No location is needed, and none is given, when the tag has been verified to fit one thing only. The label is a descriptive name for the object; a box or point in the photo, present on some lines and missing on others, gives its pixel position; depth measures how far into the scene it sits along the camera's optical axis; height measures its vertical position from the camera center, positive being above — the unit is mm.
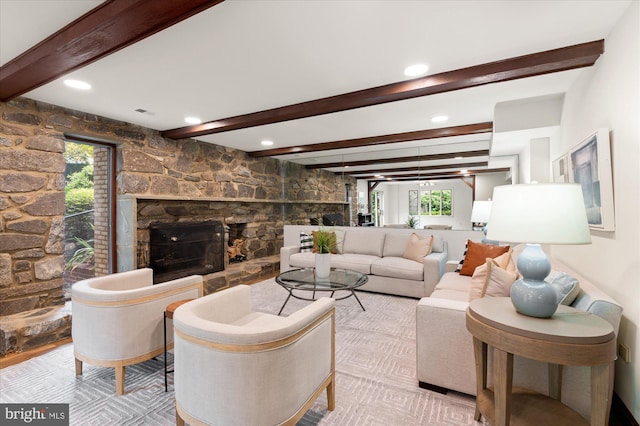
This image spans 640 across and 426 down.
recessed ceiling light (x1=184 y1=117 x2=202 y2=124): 3787 +1224
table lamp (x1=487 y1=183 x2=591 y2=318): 1468 -65
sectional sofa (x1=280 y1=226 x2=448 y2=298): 3986 -644
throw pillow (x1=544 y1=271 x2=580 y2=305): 1833 -455
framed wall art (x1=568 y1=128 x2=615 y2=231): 1948 +249
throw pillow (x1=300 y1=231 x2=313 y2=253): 5223 -455
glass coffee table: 3147 -705
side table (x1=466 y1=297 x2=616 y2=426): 1327 -622
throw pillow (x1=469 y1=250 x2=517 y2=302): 2059 -492
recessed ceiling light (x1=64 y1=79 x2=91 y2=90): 2687 +1199
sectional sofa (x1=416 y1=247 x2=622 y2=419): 1635 -871
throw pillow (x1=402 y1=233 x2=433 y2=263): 4250 -462
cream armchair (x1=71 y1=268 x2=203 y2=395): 2006 -712
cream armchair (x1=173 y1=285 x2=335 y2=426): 1322 -687
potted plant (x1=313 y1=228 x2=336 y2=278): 3492 -430
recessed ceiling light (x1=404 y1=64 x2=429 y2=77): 2416 +1165
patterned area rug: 1801 -1155
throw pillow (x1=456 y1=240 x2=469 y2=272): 3551 -582
